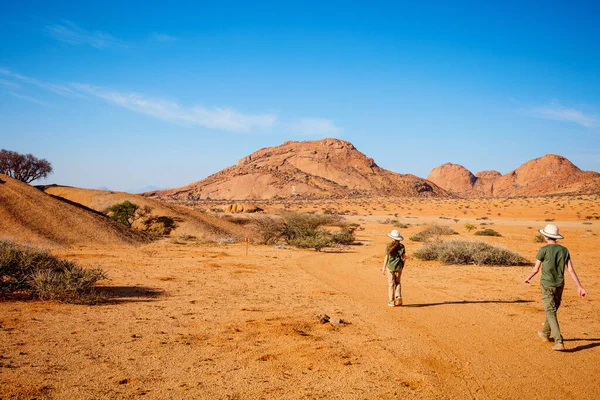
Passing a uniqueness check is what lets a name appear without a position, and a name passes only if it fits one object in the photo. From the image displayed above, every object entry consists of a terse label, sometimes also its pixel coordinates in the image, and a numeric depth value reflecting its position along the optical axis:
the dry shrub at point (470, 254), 17.38
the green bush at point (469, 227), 35.72
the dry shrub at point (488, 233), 31.48
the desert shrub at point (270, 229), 26.28
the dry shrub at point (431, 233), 28.81
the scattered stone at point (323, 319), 7.85
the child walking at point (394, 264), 9.32
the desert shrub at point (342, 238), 26.14
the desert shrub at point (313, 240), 22.86
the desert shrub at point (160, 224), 28.09
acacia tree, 39.44
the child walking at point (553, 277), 6.51
